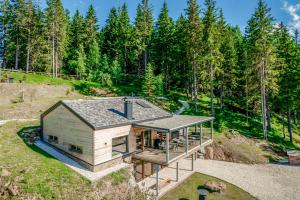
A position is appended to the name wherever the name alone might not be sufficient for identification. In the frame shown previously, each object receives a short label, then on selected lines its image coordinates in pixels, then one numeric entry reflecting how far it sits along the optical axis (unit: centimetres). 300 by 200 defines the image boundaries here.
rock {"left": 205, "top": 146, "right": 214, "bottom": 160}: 2829
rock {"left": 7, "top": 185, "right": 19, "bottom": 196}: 1502
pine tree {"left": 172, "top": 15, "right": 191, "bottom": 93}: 4550
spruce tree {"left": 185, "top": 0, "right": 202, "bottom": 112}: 3800
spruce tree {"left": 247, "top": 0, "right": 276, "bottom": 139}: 3400
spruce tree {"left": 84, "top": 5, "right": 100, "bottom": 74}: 5294
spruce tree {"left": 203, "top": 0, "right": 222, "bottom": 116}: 3638
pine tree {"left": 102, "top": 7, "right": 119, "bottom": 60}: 6066
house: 1814
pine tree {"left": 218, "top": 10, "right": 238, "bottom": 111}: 4088
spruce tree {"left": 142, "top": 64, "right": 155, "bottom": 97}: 4081
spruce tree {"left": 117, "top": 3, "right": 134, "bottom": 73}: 5796
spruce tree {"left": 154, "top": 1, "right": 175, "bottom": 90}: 4981
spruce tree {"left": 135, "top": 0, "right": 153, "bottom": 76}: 5287
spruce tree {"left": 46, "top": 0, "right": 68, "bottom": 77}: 4988
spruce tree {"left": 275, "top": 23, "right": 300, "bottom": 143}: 3578
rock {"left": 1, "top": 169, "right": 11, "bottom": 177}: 1589
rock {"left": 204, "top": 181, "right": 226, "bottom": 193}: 1975
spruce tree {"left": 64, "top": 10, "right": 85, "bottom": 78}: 5527
